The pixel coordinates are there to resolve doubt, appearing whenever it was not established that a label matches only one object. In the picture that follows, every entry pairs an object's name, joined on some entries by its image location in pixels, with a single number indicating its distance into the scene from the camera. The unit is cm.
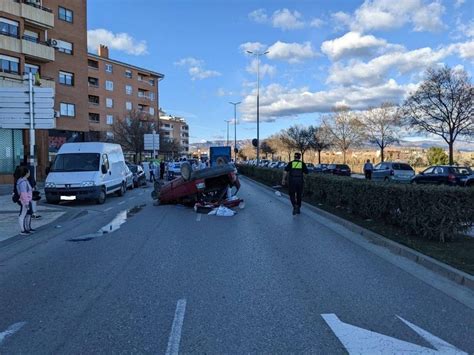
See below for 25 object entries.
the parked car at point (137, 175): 2982
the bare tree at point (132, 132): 5938
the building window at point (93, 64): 6988
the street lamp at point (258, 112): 4382
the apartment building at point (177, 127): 12614
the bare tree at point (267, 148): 9761
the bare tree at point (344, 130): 6275
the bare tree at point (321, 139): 6291
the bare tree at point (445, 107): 3378
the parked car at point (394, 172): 2948
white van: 1725
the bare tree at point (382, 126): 5547
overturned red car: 1596
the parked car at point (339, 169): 4231
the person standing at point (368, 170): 2950
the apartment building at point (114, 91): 7000
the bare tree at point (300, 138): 6391
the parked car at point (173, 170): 3951
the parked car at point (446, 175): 2372
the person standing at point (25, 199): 1067
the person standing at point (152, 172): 3695
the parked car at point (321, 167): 4496
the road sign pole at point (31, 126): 1412
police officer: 1384
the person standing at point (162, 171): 3850
